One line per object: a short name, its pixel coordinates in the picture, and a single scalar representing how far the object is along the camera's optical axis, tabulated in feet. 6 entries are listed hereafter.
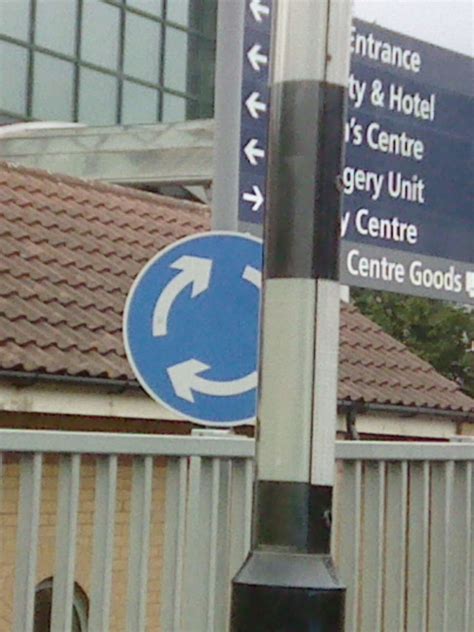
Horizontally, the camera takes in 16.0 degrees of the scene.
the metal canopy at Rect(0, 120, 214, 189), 56.08
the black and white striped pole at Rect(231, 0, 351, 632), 13.48
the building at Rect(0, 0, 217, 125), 100.07
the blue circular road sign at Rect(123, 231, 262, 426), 19.51
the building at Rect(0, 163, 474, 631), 34.22
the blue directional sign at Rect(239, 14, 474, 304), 33.09
